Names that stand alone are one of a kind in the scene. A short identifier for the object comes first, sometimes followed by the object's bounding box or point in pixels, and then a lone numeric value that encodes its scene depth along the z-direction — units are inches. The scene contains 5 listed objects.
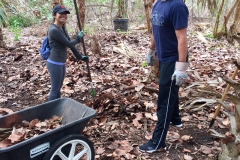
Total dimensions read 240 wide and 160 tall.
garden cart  86.4
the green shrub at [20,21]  485.1
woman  134.0
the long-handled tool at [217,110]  118.0
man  100.5
